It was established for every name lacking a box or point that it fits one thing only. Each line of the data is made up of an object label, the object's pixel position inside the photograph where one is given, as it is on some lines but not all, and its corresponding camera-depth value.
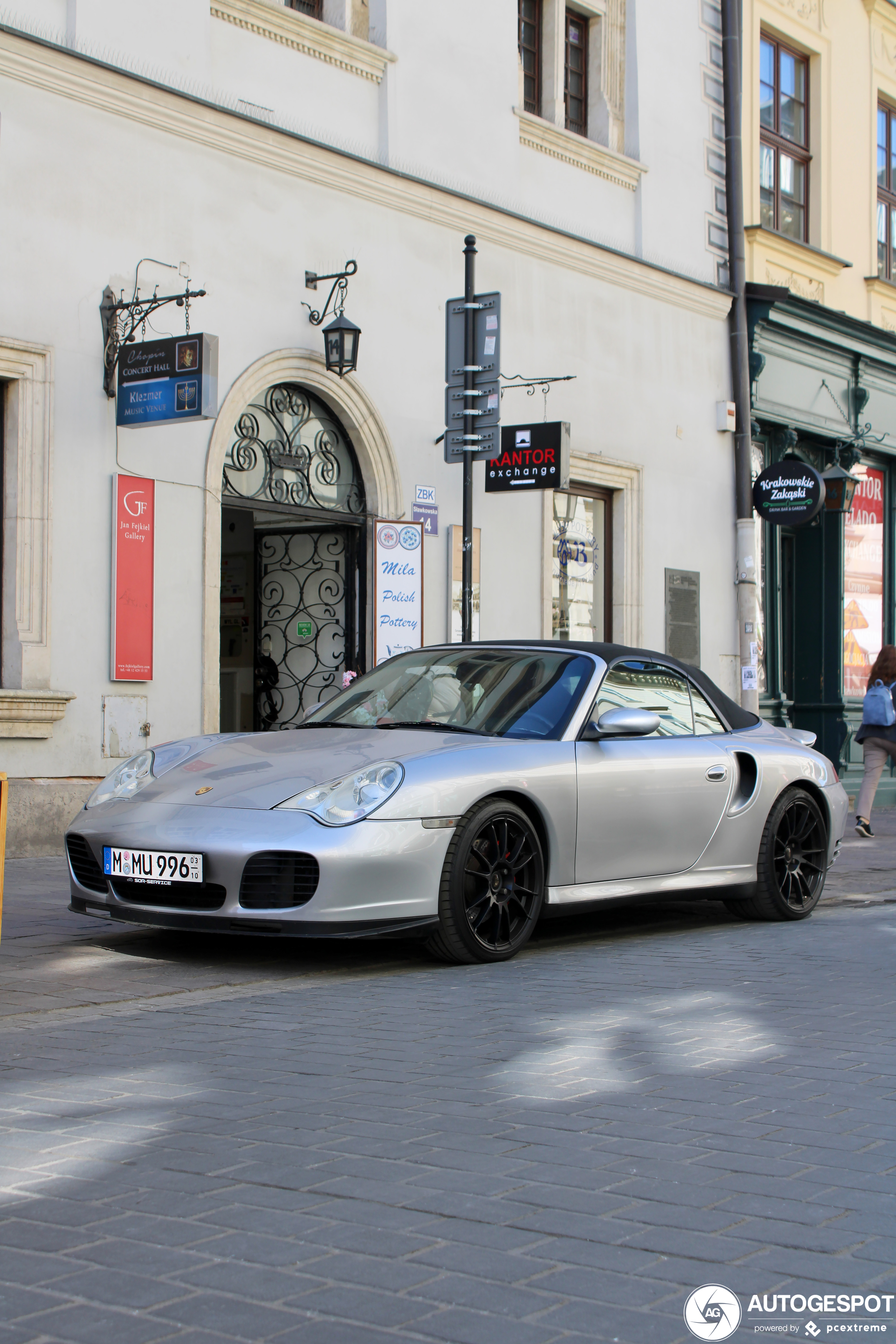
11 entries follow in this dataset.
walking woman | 14.71
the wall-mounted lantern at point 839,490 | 19.58
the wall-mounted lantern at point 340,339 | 13.02
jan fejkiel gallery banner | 11.50
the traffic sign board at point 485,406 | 11.09
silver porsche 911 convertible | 6.19
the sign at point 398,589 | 13.97
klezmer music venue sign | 10.73
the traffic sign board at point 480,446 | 11.13
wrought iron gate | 14.12
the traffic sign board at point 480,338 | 11.31
